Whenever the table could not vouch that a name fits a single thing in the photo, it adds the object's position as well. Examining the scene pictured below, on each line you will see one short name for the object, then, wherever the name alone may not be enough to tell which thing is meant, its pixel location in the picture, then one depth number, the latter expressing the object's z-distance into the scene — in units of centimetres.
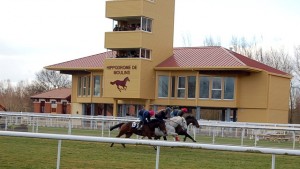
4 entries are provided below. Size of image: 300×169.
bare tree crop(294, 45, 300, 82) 5703
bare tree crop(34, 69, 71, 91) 9325
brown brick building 6317
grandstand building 3975
